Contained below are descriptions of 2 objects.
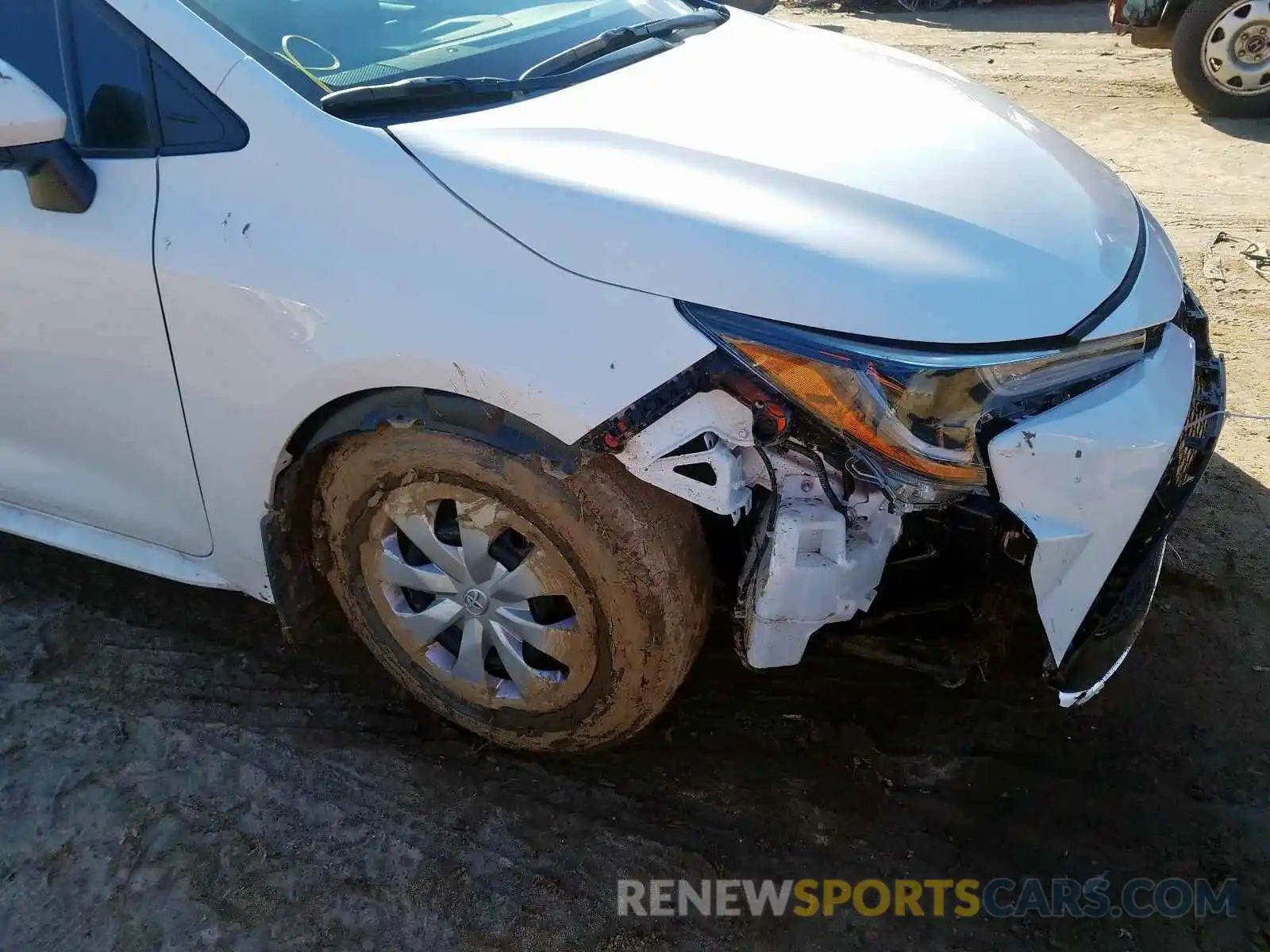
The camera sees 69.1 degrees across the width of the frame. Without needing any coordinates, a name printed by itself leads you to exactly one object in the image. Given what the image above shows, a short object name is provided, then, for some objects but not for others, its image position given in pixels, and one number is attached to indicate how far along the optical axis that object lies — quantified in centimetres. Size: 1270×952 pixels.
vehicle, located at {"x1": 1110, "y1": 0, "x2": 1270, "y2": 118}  629
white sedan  158
